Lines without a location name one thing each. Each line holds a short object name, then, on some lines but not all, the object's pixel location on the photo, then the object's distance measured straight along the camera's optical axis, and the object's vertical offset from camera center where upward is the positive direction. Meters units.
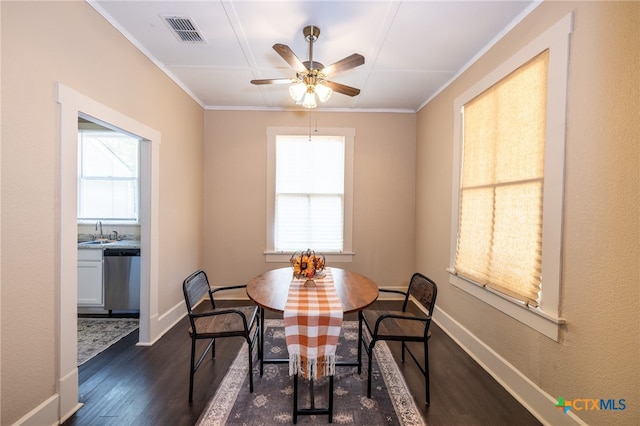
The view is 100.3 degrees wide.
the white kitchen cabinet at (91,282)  3.09 -0.92
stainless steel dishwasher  3.09 -0.87
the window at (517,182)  1.65 +0.22
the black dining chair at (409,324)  1.86 -0.89
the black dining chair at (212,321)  1.86 -0.90
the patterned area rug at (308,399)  1.70 -1.35
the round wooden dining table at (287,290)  1.75 -0.63
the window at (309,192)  3.88 +0.21
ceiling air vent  2.04 +1.41
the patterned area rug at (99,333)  2.44 -1.35
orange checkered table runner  1.61 -0.79
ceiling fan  1.93 +1.01
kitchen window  3.67 +0.35
